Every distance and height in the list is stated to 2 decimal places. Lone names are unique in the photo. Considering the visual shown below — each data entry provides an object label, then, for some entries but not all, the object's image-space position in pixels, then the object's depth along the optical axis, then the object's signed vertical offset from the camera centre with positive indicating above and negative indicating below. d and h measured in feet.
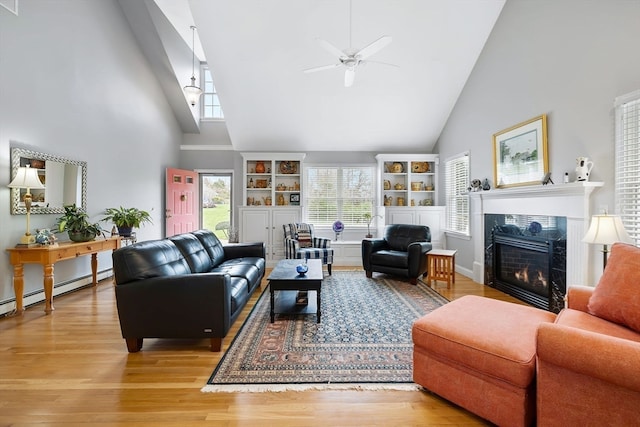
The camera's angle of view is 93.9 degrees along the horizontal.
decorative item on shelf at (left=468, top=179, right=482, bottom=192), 15.71 +1.45
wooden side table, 14.79 -2.68
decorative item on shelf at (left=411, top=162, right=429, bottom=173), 21.90 +3.33
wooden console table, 10.95 -1.78
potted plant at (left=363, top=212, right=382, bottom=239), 22.07 -0.35
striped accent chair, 17.17 -2.06
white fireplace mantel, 9.70 +0.27
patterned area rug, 6.98 -3.90
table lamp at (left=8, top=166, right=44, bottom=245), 10.96 +1.06
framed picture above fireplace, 11.68 +2.52
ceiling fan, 10.83 +6.01
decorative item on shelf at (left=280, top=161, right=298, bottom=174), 22.08 +3.35
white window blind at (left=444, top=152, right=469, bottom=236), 17.79 +1.25
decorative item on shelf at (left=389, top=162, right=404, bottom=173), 21.76 +3.26
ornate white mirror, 11.47 +1.36
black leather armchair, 15.26 -2.16
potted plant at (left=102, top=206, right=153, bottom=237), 15.52 -0.36
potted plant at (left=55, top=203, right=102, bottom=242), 12.76 -0.60
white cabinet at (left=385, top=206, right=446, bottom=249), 20.33 -0.38
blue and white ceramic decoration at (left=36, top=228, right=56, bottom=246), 11.43 -0.98
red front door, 21.52 +0.80
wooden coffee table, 10.27 -2.44
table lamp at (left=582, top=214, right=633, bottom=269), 7.73 -0.48
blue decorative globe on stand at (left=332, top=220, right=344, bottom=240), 20.62 -1.01
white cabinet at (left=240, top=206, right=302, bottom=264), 20.84 -0.89
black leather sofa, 8.05 -2.42
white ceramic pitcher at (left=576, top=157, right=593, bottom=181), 9.46 +1.42
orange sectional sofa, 4.35 -2.45
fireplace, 11.04 -2.00
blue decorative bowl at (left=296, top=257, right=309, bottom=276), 10.71 -2.07
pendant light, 18.12 +7.38
